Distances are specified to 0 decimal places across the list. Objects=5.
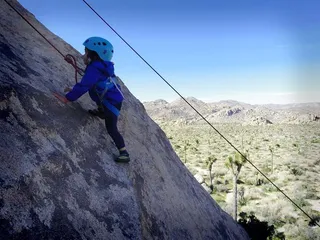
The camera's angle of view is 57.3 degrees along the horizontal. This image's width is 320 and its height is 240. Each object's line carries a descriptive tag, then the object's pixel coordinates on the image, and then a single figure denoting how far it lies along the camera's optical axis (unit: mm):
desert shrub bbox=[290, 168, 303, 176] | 36975
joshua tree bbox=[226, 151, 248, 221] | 23328
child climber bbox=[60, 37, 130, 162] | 4082
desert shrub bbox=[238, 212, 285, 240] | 10945
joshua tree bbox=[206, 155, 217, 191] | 32675
